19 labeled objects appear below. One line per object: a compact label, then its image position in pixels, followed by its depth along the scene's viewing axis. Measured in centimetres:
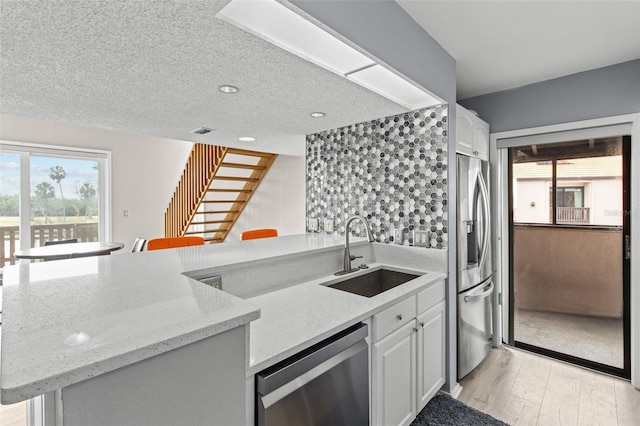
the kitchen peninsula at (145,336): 64
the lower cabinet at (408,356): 153
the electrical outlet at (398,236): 234
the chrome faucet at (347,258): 214
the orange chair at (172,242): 249
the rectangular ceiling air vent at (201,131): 270
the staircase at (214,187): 443
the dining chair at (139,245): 383
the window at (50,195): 439
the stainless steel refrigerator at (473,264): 233
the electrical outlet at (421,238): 221
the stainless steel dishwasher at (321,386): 102
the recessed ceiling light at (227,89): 173
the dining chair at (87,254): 303
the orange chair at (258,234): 317
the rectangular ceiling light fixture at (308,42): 114
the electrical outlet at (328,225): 284
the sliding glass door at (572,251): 256
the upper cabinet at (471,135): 237
